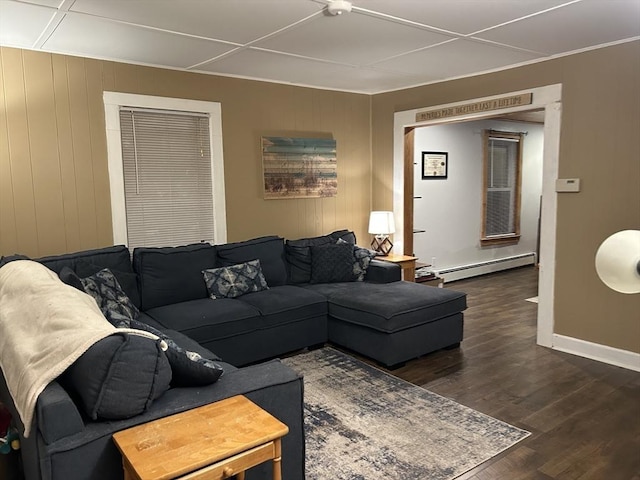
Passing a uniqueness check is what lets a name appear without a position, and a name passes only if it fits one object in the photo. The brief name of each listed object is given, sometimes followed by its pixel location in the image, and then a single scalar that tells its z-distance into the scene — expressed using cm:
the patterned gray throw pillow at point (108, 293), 323
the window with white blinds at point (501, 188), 714
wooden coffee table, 150
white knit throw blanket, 172
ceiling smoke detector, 268
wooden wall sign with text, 412
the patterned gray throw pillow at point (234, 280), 400
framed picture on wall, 633
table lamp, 516
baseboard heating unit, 669
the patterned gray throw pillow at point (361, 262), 468
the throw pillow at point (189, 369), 193
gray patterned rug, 246
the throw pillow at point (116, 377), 169
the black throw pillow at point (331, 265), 460
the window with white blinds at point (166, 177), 407
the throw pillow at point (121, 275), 338
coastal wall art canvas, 478
